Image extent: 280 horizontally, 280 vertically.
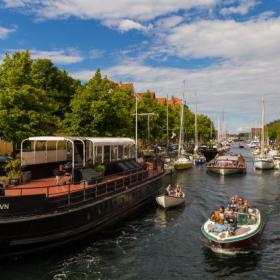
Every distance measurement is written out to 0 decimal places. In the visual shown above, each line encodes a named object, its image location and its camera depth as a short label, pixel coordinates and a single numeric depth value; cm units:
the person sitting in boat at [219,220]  2217
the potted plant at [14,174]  2262
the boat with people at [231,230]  2133
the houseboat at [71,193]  1848
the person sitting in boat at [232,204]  2612
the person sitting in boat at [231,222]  2199
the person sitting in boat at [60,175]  2388
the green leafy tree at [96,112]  4600
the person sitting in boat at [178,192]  3507
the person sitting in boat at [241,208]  2612
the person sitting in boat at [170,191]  3488
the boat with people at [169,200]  3300
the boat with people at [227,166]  6003
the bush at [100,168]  2622
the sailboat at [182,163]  6581
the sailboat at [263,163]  6851
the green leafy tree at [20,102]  3478
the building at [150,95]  8126
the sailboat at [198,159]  7712
